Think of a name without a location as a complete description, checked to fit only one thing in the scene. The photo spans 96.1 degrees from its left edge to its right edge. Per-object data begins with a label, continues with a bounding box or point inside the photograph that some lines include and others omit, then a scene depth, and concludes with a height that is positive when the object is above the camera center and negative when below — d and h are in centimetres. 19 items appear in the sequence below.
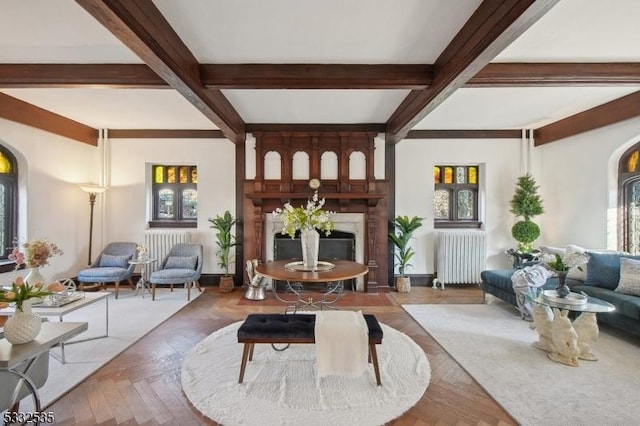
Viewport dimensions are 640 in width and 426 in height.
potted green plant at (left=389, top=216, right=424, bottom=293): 495 -46
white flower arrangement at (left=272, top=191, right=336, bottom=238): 295 -4
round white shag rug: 189 -132
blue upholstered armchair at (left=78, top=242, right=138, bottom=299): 438 -88
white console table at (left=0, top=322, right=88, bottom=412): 155 -79
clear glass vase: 300 -33
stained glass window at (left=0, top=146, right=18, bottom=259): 404 +17
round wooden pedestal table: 257 -55
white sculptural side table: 259 -106
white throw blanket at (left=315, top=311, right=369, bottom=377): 211 -99
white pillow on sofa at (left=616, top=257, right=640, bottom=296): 307 -66
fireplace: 507 -50
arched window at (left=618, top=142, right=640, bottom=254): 398 +26
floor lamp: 480 +37
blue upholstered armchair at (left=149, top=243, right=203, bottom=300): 434 -88
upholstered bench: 218 -91
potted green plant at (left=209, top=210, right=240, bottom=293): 489 -50
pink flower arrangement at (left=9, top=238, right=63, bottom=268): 264 -38
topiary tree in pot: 489 +7
